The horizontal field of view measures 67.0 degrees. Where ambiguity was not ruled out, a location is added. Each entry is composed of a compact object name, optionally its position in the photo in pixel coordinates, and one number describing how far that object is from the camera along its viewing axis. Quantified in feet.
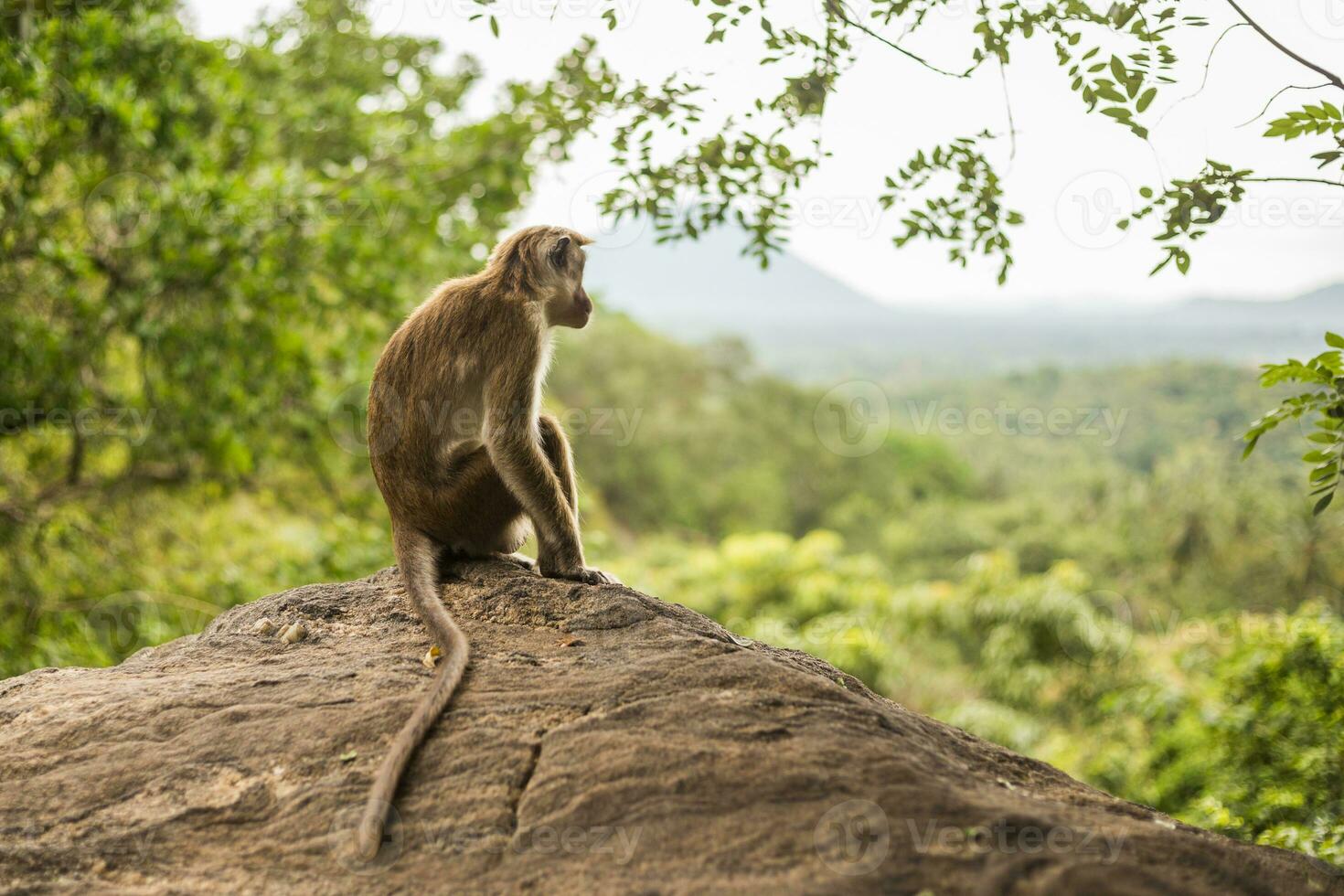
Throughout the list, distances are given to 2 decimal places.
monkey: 12.64
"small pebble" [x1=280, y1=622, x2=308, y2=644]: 12.07
